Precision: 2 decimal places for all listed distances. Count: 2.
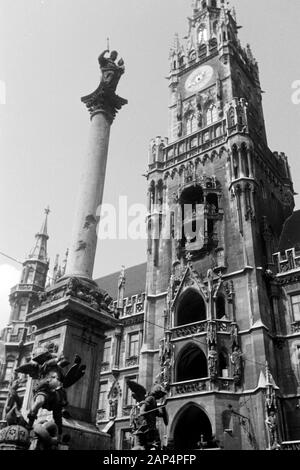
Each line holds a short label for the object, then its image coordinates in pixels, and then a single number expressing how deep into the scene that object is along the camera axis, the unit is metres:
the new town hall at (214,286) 23.28
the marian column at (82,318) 11.29
